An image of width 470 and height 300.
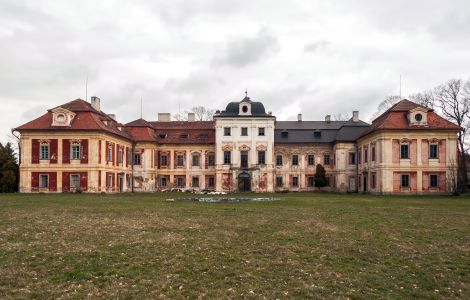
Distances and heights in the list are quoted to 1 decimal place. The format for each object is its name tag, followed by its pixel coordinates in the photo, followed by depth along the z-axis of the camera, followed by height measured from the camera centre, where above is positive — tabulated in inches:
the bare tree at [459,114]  1561.8 +202.5
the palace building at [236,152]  1454.2 +57.2
